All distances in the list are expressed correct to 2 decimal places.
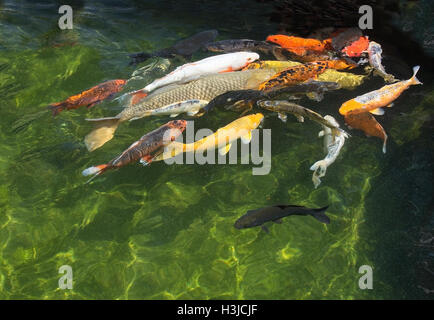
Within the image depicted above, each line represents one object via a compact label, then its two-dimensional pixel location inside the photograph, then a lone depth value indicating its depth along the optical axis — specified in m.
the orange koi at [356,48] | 6.28
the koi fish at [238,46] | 6.38
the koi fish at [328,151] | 4.84
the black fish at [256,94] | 5.09
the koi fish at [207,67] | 5.58
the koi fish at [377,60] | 5.96
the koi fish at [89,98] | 5.37
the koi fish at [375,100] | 5.29
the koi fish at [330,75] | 5.67
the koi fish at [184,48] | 6.27
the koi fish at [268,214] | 4.14
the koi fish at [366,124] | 5.16
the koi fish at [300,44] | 6.34
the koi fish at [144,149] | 4.48
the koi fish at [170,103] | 4.99
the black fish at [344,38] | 6.34
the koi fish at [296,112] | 4.86
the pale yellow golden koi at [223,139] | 4.69
